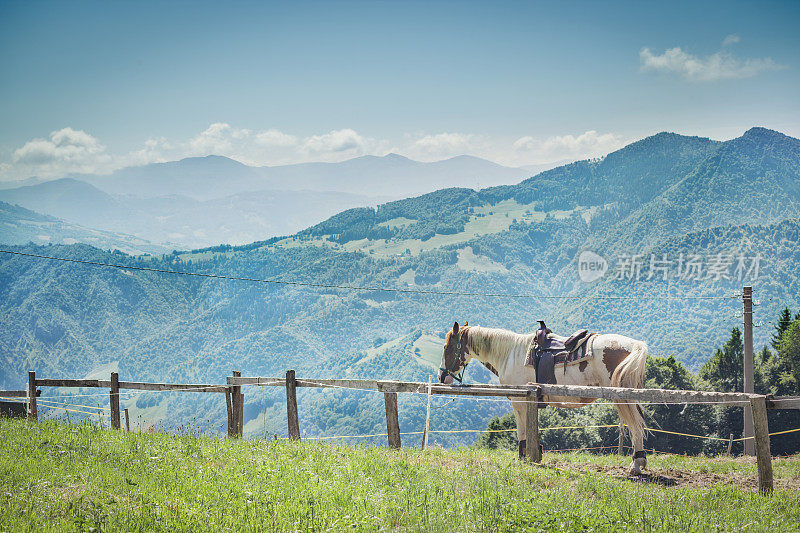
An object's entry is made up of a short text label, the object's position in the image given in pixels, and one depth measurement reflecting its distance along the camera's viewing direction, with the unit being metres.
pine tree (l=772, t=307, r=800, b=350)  55.34
